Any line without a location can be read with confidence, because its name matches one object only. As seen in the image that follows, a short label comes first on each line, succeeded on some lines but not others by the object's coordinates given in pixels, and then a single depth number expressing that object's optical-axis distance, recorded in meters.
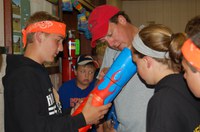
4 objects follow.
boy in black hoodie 1.19
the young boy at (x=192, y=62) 0.90
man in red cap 1.45
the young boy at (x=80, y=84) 2.36
